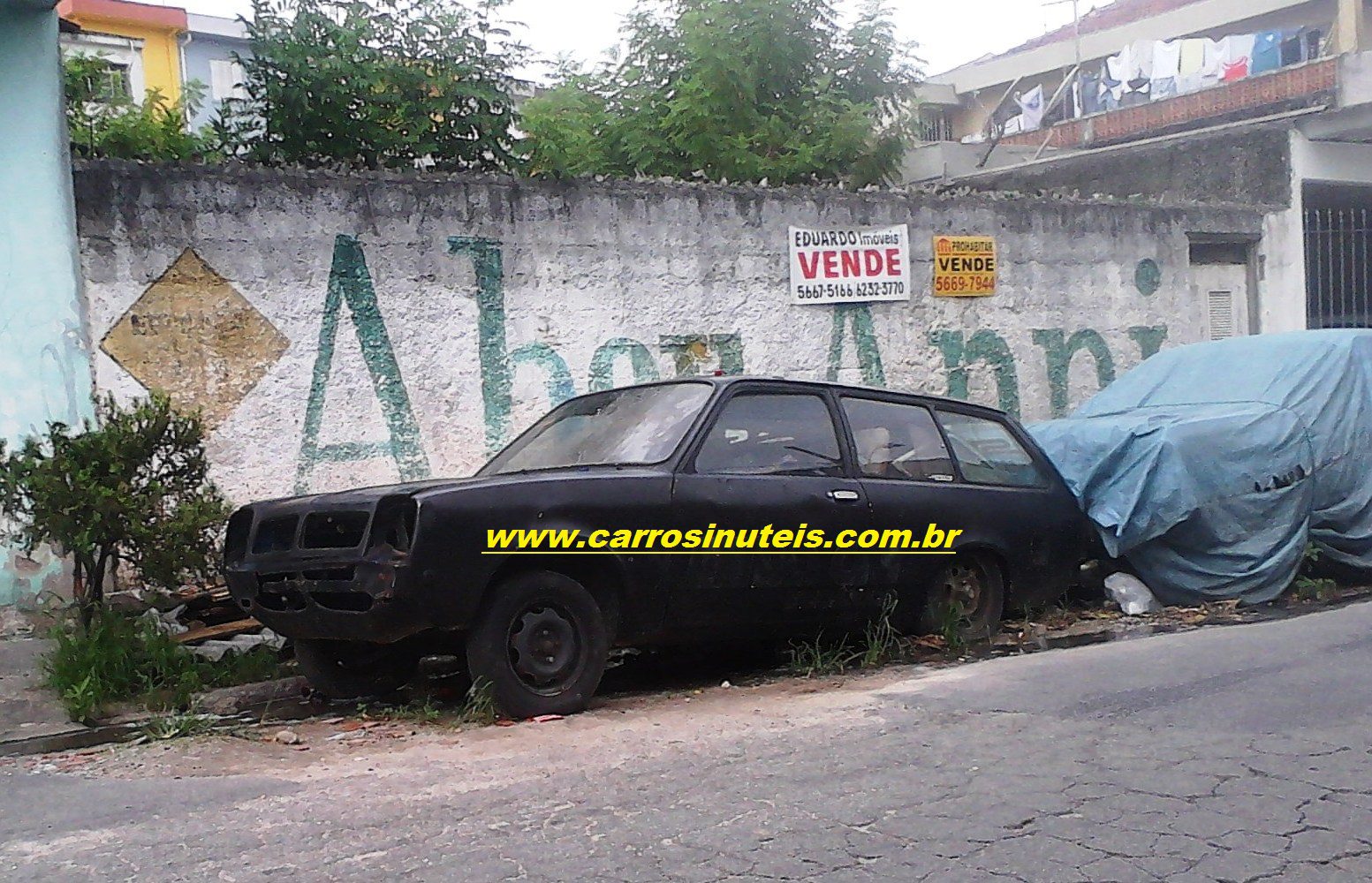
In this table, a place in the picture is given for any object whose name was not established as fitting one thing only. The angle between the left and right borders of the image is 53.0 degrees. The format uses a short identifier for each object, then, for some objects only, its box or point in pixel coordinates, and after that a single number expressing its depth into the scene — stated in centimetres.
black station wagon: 557
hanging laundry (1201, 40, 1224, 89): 2362
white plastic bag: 847
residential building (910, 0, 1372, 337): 1418
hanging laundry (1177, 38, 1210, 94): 2414
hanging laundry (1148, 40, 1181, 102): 2464
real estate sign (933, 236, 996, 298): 1178
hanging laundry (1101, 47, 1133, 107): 2536
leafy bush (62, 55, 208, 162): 1140
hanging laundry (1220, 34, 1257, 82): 2342
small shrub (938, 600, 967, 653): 734
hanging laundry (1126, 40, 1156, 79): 2486
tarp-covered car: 835
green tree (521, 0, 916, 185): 1395
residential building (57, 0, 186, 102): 2445
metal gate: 1581
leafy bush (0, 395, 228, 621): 655
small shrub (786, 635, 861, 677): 684
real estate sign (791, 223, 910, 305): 1108
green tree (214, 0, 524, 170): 1039
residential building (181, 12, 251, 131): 2642
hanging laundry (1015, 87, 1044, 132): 2908
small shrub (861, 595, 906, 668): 700
